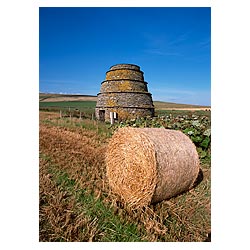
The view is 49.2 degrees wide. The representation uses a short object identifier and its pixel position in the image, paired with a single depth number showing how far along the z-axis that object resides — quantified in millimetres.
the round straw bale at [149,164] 2070
